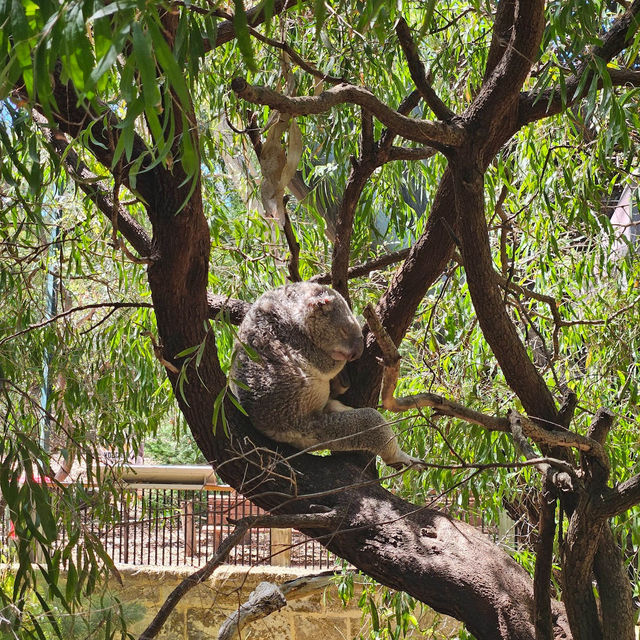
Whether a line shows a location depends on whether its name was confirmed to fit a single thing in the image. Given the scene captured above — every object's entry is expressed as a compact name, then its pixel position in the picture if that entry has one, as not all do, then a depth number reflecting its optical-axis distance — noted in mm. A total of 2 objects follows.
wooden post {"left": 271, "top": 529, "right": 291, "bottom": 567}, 7004
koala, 2971
